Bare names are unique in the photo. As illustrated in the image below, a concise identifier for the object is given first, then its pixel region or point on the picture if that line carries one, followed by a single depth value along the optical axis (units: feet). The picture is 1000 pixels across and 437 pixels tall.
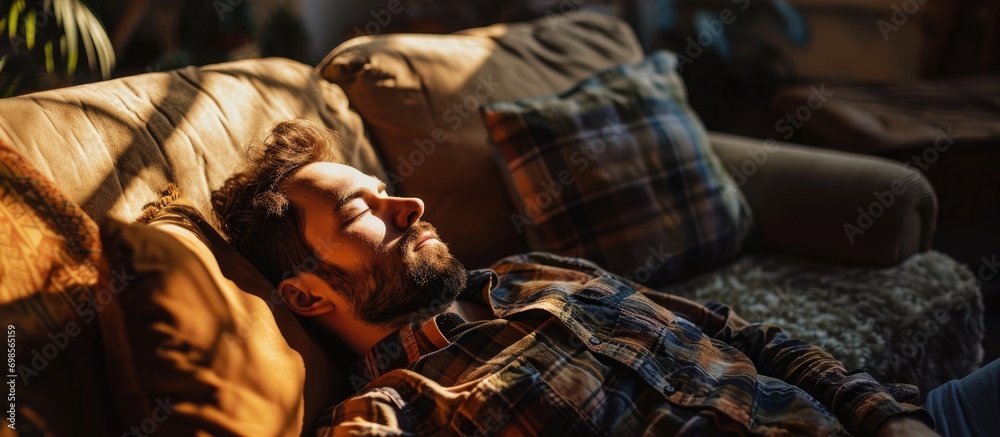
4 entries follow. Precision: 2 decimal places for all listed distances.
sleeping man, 3.42
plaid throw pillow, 5.57
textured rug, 5.13
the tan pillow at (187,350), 2.80
